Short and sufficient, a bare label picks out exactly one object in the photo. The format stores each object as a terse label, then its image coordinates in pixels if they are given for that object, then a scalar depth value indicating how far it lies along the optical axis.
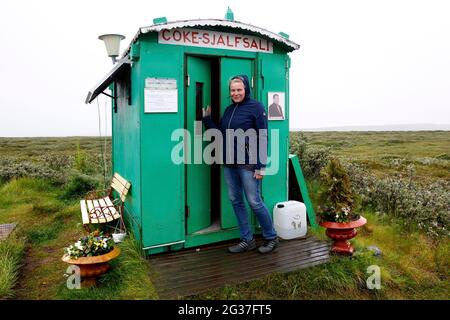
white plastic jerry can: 5.59
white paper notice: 4.79
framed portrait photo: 5.67
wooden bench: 5.80
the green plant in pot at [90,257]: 4.22
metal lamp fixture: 7.11
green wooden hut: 4.86
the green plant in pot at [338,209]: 4.88
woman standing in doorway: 4.76
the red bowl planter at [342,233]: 4.84
